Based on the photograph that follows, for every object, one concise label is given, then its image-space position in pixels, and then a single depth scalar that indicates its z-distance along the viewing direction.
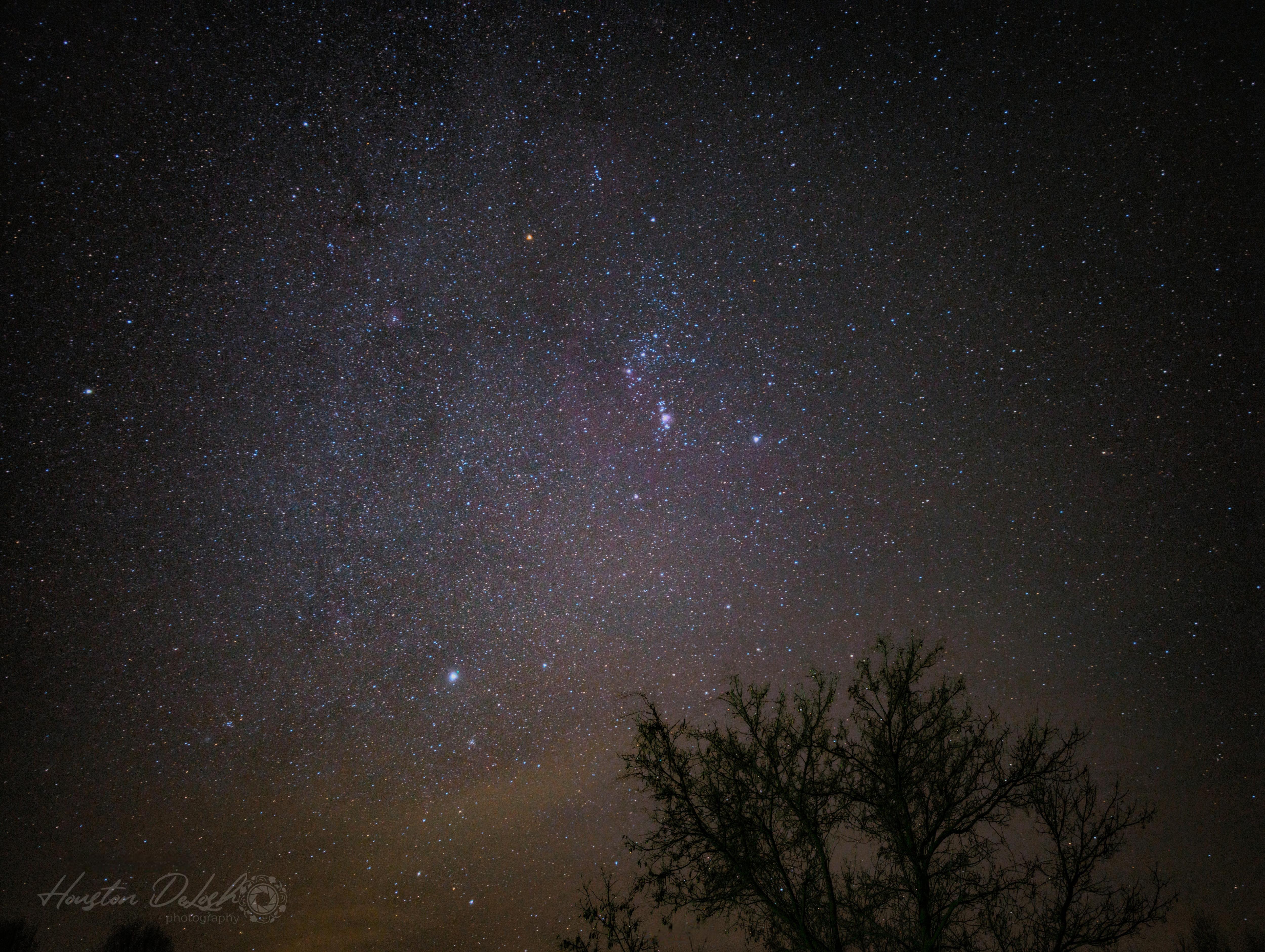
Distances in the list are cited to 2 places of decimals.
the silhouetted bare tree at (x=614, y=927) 6.37
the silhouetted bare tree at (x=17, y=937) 24.84
